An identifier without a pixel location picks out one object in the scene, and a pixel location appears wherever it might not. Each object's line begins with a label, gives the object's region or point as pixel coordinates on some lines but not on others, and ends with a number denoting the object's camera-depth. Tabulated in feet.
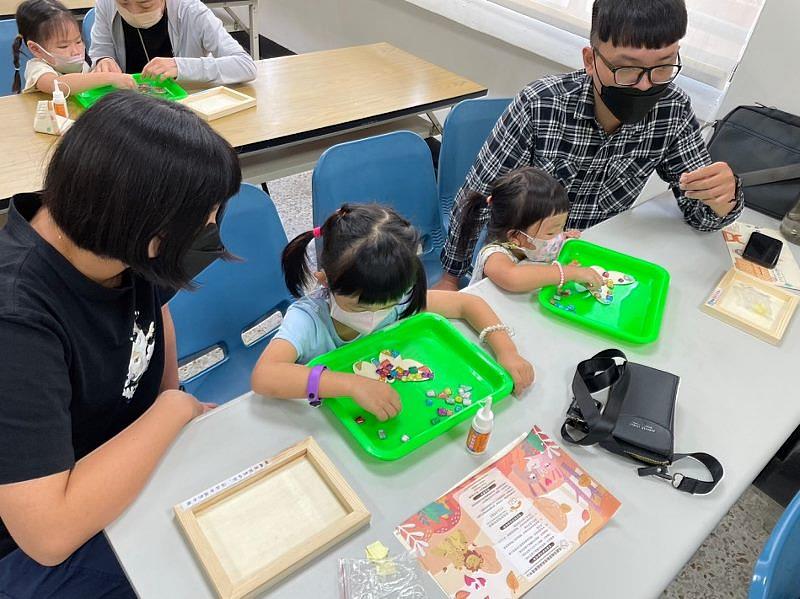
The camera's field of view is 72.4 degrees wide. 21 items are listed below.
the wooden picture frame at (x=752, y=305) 3.95
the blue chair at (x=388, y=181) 4.93
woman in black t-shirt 2.15
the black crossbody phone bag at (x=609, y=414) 2.84
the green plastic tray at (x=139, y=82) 6.15
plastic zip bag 2.25
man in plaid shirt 4.21
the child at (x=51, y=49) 6.14
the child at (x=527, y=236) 4.04
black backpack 5.37
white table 2.36
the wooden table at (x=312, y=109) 5.59
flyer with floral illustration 2.38
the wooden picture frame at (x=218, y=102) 6.26
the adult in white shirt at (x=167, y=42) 6.60
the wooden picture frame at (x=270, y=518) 2.23
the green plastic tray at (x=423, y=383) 2.89
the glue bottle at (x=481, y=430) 2.74
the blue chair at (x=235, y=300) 4.17
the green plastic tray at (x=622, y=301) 3.78
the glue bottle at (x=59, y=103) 5.67
